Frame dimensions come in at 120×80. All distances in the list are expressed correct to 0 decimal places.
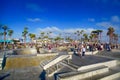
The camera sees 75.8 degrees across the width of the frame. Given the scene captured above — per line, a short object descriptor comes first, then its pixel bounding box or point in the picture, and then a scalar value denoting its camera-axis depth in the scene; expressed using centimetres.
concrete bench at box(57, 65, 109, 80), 514
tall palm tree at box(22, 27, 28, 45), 4151
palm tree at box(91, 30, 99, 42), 4687
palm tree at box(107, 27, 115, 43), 4083
